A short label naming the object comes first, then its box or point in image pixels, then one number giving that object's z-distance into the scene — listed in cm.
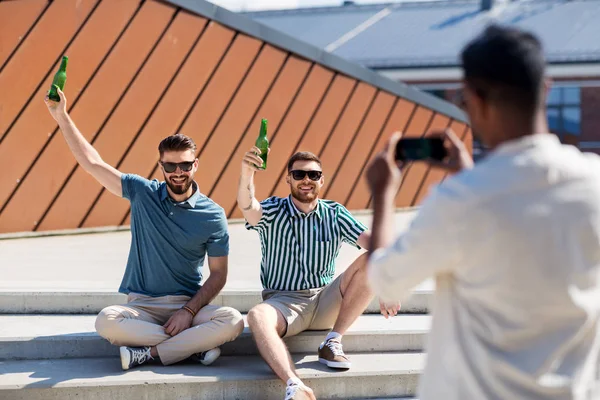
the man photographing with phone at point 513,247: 190
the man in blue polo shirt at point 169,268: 470
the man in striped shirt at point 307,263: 482
